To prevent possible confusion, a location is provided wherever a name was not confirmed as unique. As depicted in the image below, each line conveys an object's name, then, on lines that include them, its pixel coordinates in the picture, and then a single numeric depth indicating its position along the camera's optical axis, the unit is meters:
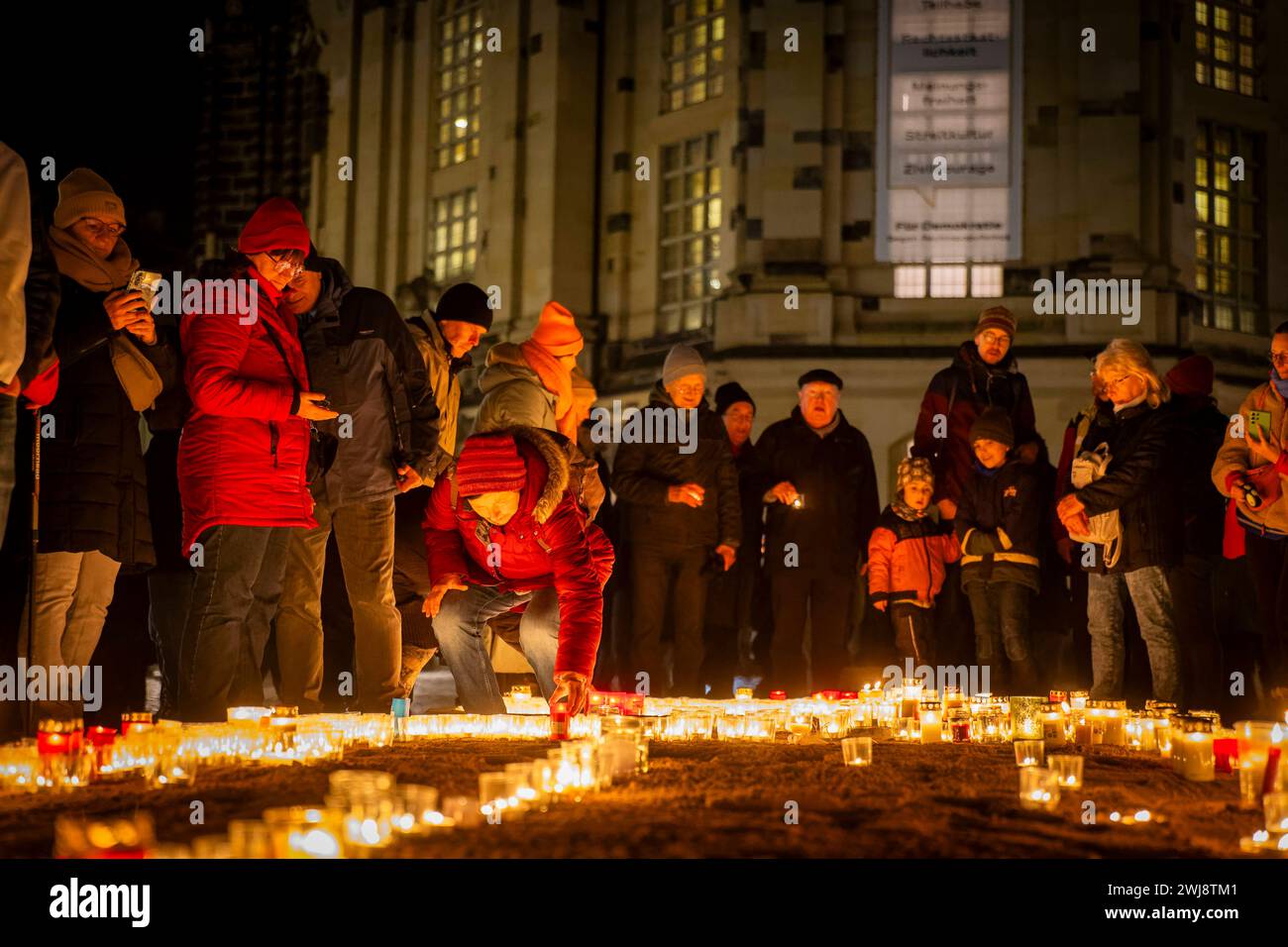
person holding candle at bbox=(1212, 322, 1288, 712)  9.11
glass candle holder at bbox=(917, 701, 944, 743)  7.62
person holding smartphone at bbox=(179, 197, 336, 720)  7.20
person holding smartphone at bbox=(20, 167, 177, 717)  7.20
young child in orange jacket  11.20
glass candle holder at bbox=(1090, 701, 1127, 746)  7.36
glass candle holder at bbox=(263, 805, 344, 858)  4.25
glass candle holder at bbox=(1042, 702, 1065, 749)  7.55
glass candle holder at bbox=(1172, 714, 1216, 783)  6.14
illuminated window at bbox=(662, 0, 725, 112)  25.25
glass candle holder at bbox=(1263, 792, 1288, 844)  4.93
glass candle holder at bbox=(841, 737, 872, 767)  6.36
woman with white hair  9.59
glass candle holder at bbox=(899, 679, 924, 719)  8.22
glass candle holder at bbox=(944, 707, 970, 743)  7.69
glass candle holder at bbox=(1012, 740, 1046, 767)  6.17
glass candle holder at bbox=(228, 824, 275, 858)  4.22
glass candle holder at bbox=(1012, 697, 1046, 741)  7.54
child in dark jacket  10.71
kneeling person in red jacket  7.49
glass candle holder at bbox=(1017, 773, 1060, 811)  5.35
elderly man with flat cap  11.47
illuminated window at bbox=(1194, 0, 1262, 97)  24.09
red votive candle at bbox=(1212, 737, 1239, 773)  6.36
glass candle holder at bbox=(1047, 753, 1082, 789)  5.61
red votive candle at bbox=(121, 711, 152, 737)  6.04
